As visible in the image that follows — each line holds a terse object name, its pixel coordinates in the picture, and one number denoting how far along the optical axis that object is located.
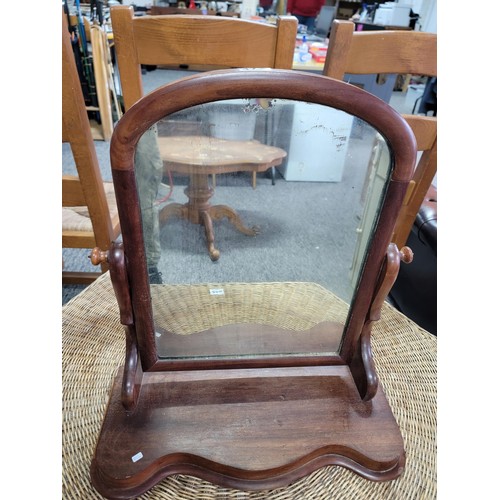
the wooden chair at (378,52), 0.80
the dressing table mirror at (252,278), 0.46
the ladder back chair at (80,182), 0.74
